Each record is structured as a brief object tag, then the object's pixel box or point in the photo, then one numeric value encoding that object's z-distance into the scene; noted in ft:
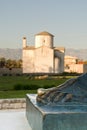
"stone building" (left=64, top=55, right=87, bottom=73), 259.60
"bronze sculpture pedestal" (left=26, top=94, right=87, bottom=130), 16.87
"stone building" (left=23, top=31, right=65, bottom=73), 222.69
